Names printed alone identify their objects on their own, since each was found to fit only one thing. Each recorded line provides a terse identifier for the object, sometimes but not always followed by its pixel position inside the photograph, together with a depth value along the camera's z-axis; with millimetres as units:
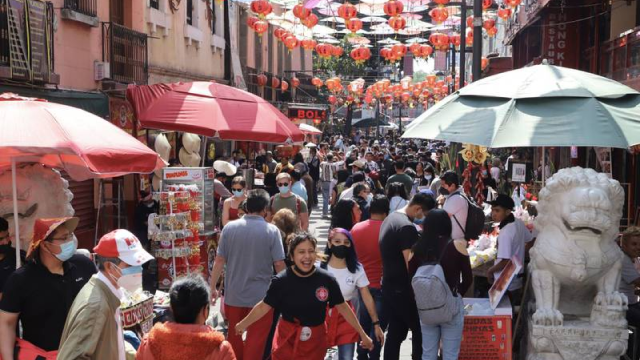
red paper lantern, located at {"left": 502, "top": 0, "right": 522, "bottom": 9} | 17127
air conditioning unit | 14109
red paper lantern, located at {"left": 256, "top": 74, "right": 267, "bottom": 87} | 28938
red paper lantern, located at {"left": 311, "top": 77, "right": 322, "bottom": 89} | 38781
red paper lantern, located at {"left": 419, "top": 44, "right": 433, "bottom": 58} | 25766
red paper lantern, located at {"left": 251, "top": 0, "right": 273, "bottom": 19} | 18047
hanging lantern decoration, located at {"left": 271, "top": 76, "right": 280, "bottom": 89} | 30641
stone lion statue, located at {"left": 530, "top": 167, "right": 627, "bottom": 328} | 6227
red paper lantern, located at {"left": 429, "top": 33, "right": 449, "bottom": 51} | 23312
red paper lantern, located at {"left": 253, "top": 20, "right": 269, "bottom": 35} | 21453
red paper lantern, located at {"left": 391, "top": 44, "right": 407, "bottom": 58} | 25109
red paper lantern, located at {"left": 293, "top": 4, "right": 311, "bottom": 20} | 19156
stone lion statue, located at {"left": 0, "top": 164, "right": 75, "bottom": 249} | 7066
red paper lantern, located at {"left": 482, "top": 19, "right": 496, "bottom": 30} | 22269
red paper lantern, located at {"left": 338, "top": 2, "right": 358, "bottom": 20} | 19062
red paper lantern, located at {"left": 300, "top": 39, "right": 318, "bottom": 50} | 24656
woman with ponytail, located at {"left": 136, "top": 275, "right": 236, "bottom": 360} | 4086
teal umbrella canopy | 6258
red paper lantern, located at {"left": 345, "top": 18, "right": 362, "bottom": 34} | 20062
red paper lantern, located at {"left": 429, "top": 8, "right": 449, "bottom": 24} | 20109
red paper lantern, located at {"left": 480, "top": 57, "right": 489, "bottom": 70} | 29277
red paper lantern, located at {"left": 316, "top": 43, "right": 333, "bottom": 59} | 25703
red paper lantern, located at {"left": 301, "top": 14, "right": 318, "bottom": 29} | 19578
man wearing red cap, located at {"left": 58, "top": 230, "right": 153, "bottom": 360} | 4312
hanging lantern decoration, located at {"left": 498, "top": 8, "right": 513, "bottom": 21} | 20906
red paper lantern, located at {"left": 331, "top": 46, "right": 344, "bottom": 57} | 25938
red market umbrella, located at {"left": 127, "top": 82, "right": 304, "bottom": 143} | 10047
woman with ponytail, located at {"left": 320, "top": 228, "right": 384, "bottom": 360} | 6582
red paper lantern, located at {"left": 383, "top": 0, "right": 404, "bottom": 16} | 18359
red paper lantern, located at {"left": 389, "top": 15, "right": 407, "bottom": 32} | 19417
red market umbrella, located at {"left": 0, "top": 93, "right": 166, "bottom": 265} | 5742
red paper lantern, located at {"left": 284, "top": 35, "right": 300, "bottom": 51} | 23266
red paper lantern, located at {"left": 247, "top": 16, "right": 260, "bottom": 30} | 21855
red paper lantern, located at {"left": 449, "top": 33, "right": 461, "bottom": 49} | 25823
